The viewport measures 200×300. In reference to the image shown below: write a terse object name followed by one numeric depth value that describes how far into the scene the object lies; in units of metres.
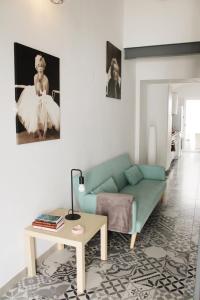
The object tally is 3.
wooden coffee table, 2.18
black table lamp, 2.53
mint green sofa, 2.99
